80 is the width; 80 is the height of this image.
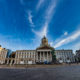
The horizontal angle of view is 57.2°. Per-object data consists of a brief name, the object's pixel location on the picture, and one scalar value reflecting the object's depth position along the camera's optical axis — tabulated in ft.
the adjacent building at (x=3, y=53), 260.91
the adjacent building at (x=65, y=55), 264.93
